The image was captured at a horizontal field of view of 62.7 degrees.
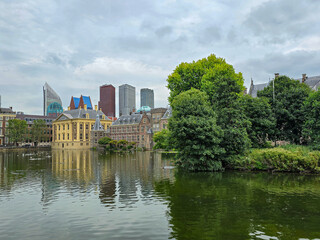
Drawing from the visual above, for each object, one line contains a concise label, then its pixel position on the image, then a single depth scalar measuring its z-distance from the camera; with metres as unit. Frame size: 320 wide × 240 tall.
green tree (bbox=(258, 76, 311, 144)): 42.53
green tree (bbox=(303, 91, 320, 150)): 35.66
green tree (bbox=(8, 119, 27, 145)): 112.37
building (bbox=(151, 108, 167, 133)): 97.75
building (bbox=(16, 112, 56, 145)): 137.25
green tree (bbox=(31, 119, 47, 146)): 123.75
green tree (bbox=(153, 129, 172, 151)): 74.44
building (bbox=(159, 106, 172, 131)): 91.38
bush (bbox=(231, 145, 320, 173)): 32.62
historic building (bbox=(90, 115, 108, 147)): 116.44
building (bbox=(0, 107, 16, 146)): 121.99
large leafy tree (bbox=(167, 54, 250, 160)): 35.78
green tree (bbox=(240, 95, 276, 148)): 40.47
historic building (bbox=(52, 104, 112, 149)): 120.44
